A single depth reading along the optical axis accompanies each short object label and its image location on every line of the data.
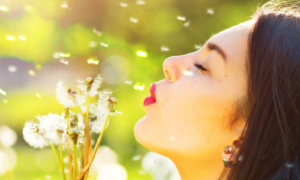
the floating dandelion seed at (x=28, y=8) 2.78
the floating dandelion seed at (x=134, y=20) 2.86
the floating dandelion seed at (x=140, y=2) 2.87
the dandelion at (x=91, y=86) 0.88
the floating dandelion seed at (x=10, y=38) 2.76
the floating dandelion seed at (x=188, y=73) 0.95
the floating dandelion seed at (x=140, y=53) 2.66
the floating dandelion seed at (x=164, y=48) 2.74
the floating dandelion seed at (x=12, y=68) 2.98
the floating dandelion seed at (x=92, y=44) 2.95
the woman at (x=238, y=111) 0.86
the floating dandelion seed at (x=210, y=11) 2.64
